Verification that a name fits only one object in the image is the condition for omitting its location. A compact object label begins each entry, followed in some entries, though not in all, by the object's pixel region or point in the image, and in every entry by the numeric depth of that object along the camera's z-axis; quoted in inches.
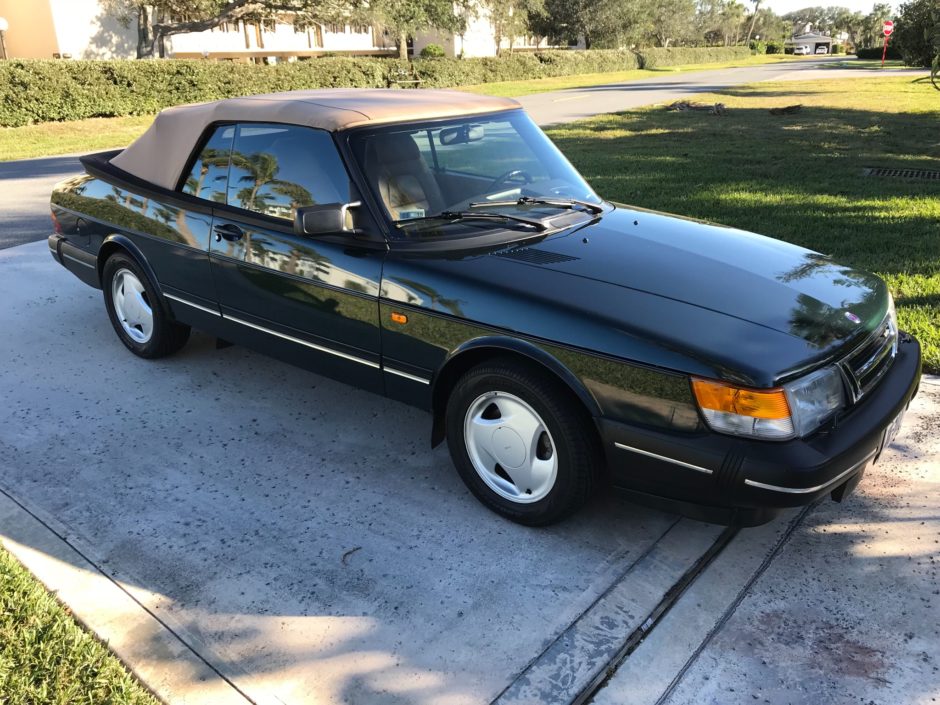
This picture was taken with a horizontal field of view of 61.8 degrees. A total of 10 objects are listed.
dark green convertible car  107.4
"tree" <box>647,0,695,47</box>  3169.3
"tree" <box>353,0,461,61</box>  1284.8
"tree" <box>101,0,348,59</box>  1163.3
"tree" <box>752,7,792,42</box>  5831.7
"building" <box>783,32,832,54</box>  5032.0
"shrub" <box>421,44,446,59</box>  1625.2
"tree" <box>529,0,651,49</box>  2401.6
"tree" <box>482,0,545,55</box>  1911.2
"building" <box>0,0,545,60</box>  1233.4
